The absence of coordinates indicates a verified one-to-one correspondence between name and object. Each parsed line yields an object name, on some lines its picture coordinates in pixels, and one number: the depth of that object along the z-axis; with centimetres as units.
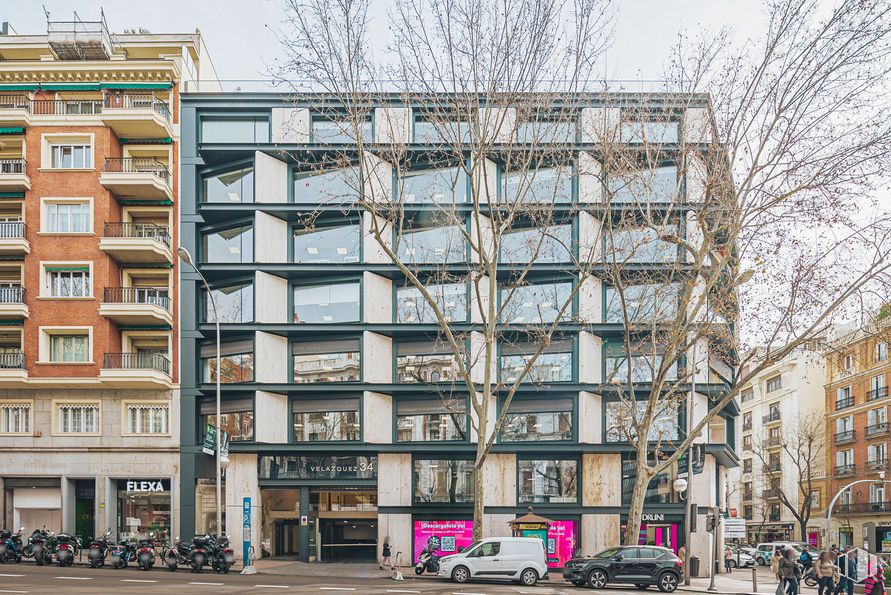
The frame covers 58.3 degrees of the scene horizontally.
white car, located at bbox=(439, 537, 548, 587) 2592
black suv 2591
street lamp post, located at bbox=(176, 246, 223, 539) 2705
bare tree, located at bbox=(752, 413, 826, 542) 6309
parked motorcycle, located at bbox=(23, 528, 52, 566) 2722
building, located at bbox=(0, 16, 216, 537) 3412
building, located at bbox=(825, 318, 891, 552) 5784
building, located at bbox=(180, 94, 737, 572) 3453
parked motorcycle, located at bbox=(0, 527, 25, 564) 2767
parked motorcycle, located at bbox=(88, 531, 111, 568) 2713
